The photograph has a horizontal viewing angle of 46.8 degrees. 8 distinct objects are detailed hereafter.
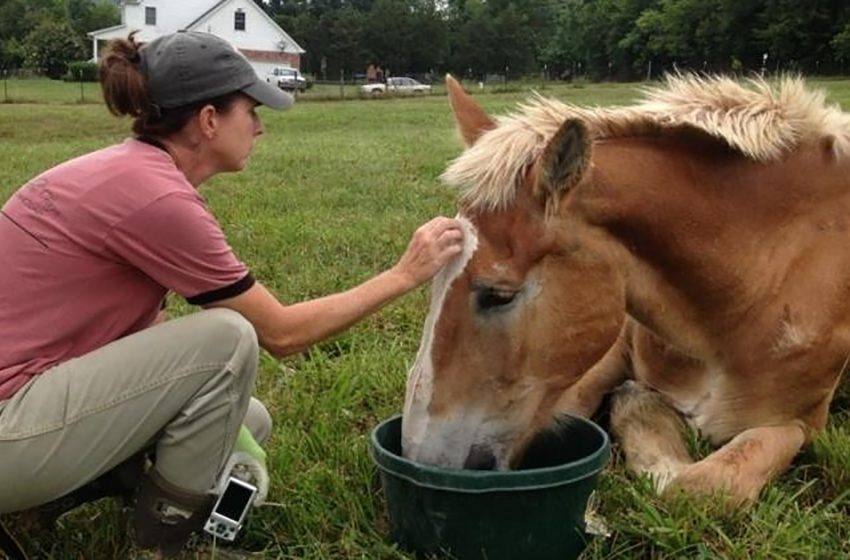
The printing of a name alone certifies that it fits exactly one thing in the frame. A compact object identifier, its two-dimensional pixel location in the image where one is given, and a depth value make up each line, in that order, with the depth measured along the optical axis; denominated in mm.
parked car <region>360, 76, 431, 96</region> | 41656
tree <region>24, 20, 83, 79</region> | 59094
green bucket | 2479
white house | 63875
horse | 2812
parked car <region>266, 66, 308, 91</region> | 49406
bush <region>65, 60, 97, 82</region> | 51619
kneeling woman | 2523
